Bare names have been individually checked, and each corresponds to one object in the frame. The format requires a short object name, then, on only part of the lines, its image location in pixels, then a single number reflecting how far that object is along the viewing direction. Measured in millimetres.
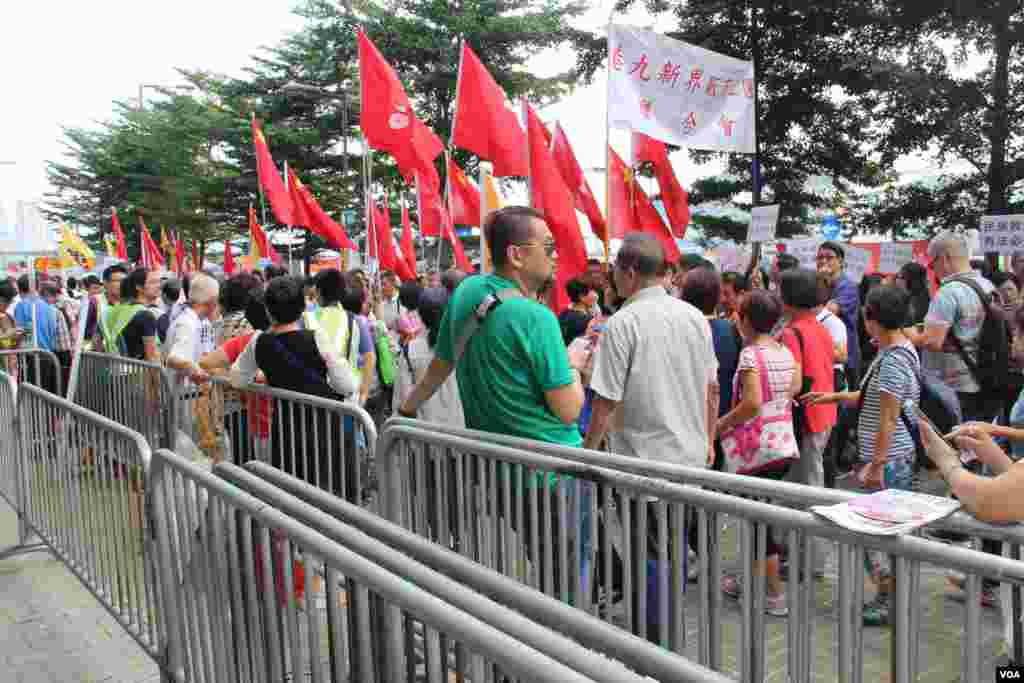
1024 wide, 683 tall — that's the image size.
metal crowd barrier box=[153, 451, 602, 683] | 1661
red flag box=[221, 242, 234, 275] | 22609
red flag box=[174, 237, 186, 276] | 24453
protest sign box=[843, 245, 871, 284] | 10281
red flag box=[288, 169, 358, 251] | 13680
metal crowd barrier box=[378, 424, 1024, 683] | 2080
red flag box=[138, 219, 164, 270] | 21797
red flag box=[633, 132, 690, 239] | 10391
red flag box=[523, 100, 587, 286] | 7703
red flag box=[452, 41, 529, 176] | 8836
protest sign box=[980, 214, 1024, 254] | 10516
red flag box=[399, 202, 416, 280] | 14796
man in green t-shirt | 3455
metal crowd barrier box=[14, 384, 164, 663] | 3687
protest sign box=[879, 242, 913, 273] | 11492
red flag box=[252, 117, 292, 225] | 13562
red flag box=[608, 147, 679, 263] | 8953
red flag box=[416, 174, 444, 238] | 11953
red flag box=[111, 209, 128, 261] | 25797
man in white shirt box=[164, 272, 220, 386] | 6102
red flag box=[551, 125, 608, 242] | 9758
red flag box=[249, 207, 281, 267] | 18078
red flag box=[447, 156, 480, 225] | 12625
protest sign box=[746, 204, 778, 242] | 11867
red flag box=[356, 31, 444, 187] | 9742
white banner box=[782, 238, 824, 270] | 11828
